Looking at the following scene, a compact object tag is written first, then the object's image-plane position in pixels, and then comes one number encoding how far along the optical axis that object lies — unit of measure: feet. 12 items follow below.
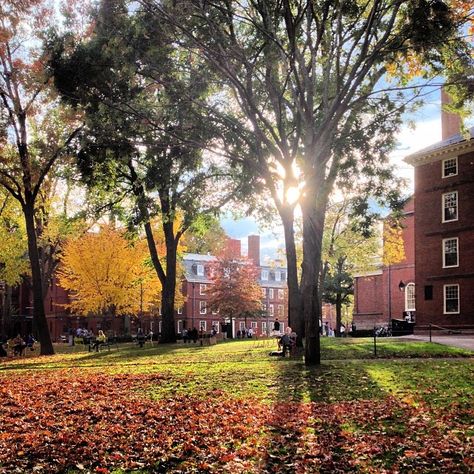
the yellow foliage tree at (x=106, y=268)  146.92
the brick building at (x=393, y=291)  160.86
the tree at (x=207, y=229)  94.61
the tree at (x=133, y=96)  55.11
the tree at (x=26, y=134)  86.17
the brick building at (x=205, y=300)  253.65
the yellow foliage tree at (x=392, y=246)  142.41
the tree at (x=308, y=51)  49.96
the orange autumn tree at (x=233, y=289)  193.57
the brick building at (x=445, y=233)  119.55
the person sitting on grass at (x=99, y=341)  104.45
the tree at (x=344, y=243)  146.30
